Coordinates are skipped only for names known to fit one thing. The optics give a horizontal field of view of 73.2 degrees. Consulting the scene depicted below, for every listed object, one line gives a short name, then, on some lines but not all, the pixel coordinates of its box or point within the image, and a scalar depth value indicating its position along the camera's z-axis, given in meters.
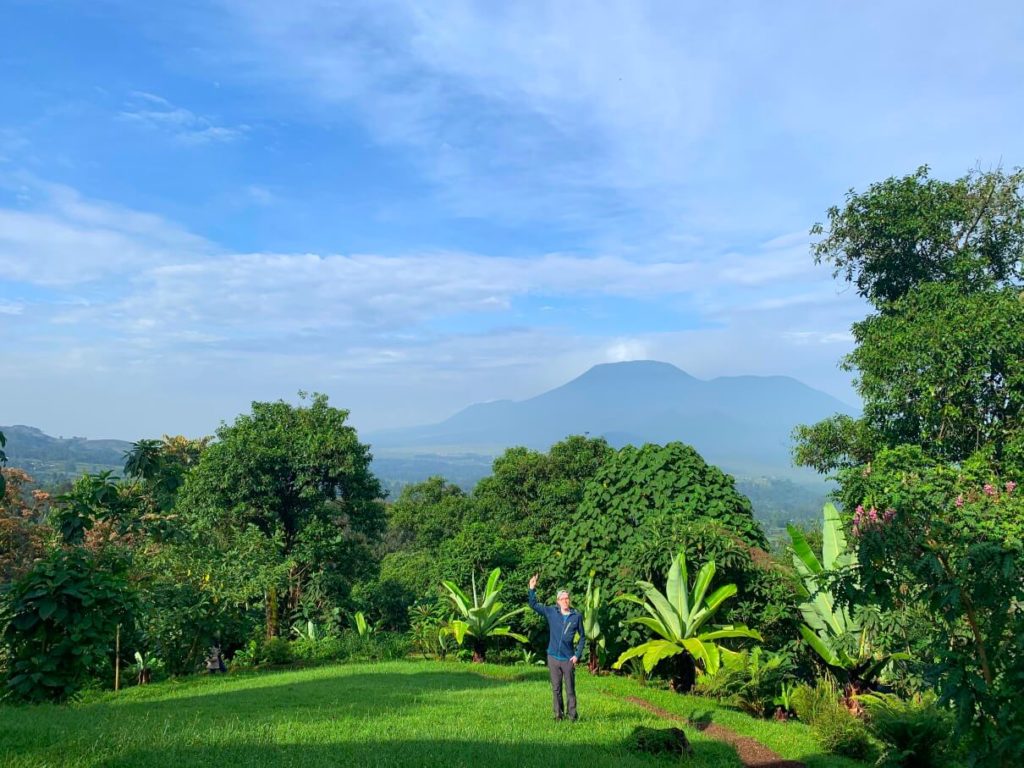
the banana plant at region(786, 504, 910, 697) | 10.56
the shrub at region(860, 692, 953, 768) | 7.83
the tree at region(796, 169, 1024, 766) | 5.45
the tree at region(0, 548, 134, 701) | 9.79
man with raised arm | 8.60
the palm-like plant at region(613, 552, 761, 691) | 11.10
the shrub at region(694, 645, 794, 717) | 10.38
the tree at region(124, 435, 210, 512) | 13.79
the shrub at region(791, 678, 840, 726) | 9.84
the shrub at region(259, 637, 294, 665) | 15.75
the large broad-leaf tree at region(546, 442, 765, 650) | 12.45
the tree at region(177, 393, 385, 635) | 22.18
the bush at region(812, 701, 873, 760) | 8.46
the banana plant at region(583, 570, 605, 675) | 12.96
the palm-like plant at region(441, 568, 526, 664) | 15.28
